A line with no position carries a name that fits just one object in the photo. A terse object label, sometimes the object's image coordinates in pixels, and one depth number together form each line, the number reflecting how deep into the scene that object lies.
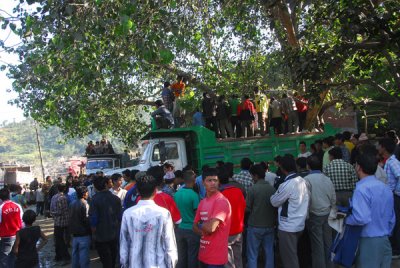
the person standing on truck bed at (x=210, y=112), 12.20
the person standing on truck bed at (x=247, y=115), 12.23
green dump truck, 11.30
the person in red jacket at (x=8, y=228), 7.12
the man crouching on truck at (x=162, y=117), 11.72
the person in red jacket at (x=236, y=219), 5.45
